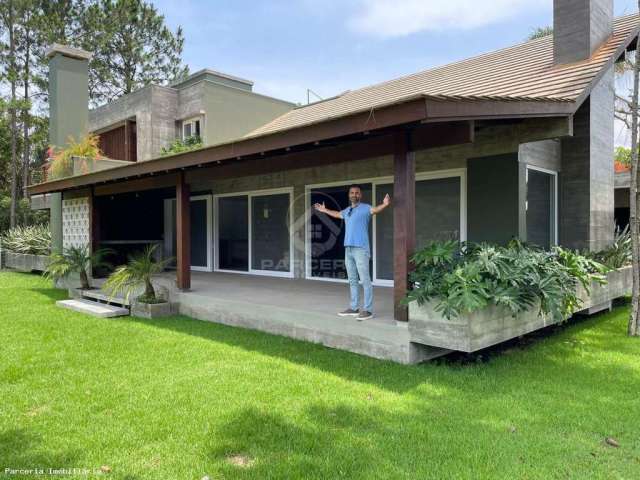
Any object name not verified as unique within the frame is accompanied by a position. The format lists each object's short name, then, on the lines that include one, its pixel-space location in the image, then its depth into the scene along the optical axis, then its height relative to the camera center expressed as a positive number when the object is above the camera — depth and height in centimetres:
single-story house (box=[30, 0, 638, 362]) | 488 +89
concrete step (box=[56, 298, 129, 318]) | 766 -130
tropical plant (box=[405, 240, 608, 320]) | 431 -48
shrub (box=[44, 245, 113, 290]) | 934 -61
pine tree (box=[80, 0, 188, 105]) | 2419 +1049
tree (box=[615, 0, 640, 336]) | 615 +27
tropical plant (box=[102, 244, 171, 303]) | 756 -70
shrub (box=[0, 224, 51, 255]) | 1502 -22
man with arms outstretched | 532 -21
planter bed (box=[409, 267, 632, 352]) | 433 -95
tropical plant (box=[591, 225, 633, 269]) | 757 -38
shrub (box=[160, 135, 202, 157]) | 1454 +292
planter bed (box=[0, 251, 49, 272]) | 1448 -90
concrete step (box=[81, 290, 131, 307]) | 820 -120
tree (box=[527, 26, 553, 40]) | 1804 +811
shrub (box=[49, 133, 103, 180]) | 1195 +205
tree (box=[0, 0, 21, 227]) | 2128 +872
